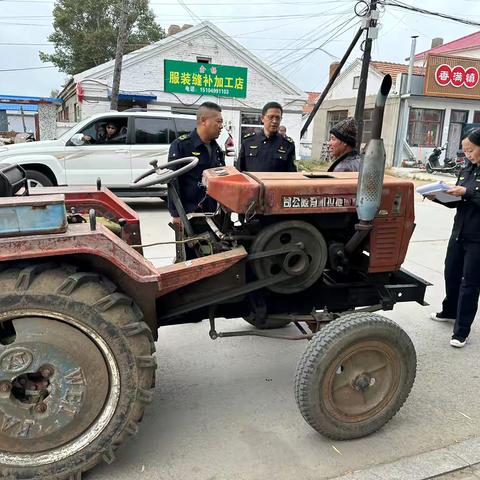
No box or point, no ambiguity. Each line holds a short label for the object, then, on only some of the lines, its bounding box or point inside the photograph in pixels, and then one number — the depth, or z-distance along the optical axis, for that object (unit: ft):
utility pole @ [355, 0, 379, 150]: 46.68
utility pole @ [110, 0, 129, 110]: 45.57
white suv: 29.03
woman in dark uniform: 11.78
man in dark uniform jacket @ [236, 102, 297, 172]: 14.26
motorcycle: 66.13
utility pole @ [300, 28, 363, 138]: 53.23
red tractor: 6.68
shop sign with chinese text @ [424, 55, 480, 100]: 70.44
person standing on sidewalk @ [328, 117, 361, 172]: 11.05
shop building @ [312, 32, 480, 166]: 71.41
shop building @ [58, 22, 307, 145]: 53.62
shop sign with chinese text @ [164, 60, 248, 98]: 56.70
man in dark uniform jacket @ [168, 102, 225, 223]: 12.03
